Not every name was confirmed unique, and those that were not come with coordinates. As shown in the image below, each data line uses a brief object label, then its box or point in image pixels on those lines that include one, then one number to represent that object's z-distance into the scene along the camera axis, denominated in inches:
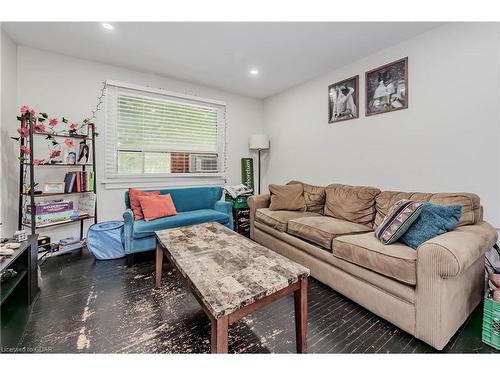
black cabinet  49.8
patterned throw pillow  63.2
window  120.1
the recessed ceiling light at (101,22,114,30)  82.7
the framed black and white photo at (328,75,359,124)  109.5
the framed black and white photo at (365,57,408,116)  91.9
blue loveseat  95.6
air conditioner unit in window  145.3
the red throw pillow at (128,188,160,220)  104.7
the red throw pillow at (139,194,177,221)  102.8
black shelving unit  85.6
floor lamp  158.4
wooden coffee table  37.0
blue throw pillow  60.3
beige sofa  48.6
